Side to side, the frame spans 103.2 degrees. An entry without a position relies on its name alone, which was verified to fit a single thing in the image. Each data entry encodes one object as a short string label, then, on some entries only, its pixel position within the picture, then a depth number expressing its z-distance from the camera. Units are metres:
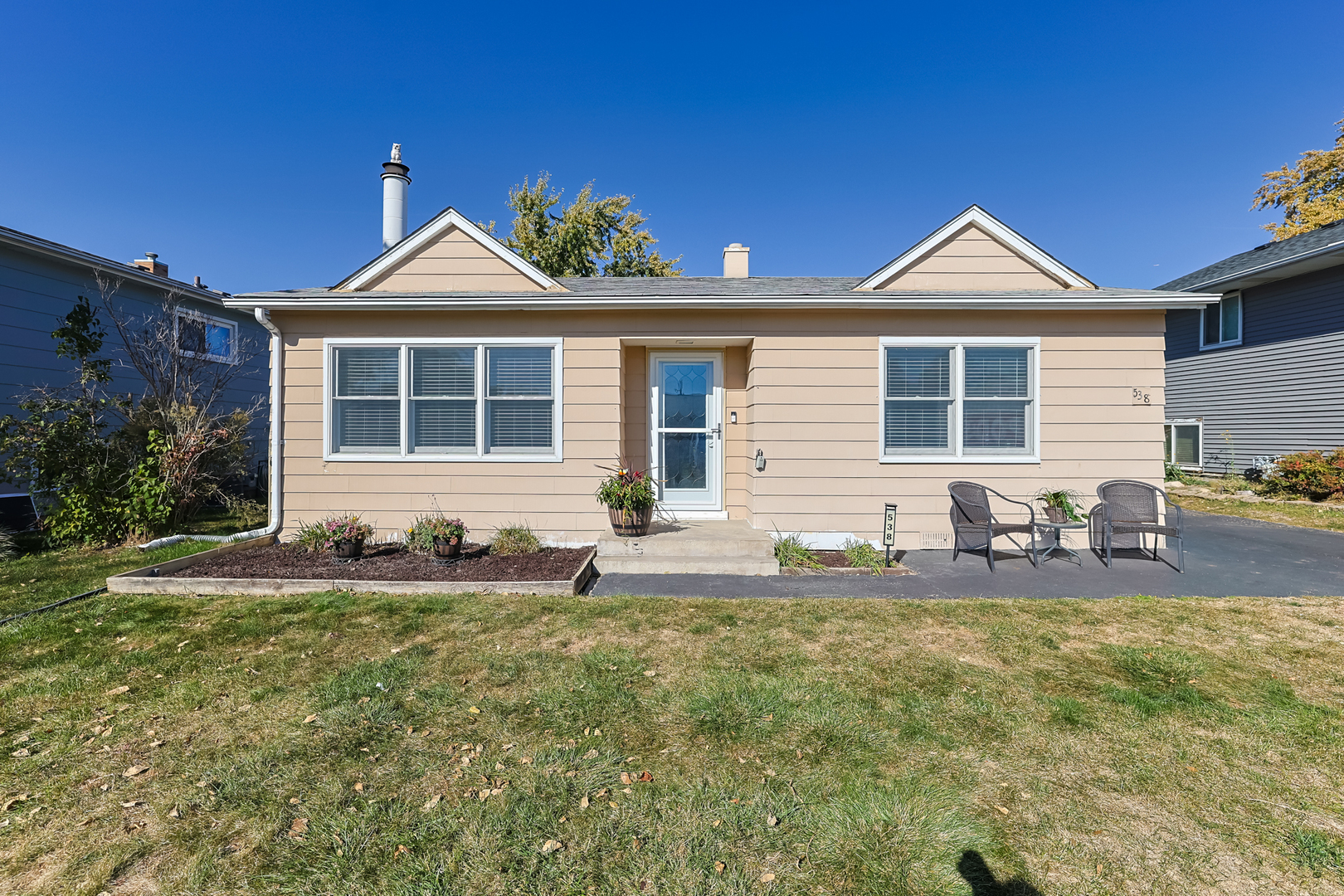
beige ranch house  6.53
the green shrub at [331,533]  5.77
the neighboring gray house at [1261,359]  10.91
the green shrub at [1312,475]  9.99
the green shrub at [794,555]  5.85
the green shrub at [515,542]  6.28
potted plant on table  6.36
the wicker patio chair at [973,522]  5.91
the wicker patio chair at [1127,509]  6.29
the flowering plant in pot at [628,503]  6.23
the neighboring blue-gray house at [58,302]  8.03
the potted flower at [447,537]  5.75
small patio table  6.18
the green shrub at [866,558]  5.77
